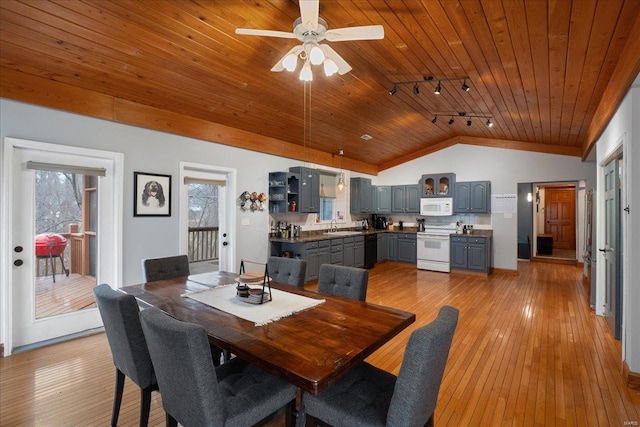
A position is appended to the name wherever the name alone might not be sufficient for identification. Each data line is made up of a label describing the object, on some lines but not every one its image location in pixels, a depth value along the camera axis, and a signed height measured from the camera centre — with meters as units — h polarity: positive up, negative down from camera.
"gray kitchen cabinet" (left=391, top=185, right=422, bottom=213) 7.77 +0.39
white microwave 7.25 +0.17
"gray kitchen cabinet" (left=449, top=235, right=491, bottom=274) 6.58 -0.86
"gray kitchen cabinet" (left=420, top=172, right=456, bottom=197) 7.29 +0.70
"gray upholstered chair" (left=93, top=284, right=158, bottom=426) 1.75 -0.71
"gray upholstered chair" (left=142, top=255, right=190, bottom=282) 3.00 -0.54
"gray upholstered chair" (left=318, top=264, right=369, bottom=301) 2.46 -0.55
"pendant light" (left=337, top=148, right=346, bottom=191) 5.96 +0.89
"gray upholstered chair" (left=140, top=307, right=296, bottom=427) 1.31 -0.80
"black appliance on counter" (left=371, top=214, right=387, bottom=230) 8.44 -0.23
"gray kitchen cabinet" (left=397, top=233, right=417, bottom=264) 7.62 -0.84
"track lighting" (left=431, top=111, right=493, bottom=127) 5.31 +1.69
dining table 1.33 -0.64
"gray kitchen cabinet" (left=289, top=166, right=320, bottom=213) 5.79 +0.47
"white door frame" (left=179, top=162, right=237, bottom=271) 4.89 -0.14
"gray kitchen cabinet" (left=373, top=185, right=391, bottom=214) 8.20 +0.39
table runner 1.91 -0.62
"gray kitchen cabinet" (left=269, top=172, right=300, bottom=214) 5.54 +0.39
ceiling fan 2.03 +1.24
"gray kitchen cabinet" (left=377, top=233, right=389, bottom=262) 7.82 -0.84
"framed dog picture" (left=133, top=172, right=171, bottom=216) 3.76 +0.25
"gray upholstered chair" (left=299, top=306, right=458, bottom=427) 1.29 -0.88
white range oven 6.94 -0.80
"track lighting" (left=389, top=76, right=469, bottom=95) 3.79 +1.66
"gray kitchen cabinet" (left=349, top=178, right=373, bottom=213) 7.73 +0.49
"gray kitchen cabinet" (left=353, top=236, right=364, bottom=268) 6.81 -0.84
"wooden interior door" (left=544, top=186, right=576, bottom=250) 9.55 -0.09
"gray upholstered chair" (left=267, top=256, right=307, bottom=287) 2.88 -0.54
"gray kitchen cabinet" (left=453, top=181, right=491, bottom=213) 6.91 +0.37
